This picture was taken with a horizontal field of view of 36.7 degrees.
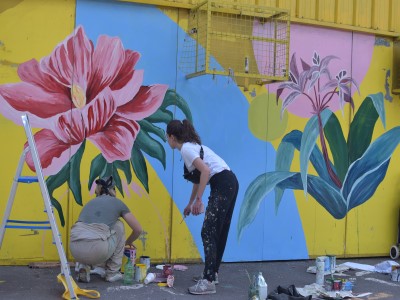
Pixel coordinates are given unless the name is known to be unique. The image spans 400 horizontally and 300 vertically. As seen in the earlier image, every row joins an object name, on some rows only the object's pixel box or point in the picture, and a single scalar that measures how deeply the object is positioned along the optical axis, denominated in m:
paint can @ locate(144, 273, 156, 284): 6.31
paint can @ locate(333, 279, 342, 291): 6.36
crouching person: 6.00
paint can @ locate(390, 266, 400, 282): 7.05
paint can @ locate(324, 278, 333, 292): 6.38
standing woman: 6.04
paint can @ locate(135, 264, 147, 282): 6.32
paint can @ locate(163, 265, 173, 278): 6.48
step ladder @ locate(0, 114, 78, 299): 5.35
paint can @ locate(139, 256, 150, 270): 6.61
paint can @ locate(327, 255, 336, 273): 7.18
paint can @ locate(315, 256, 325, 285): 6.71
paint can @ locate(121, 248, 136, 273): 6.46
